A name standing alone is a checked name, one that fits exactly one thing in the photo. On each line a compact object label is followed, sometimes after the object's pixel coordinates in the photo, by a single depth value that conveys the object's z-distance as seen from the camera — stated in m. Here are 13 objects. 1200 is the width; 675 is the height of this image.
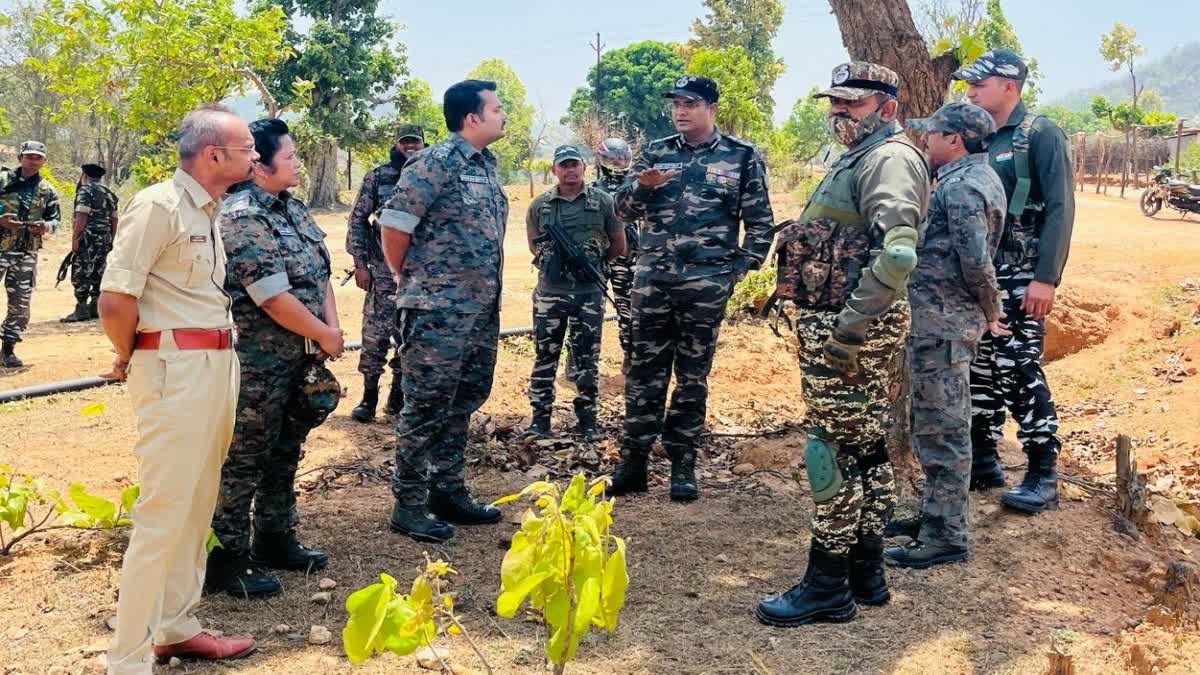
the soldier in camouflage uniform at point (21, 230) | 8.12
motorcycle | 18.56
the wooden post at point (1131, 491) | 4.46
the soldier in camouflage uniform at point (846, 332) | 3.27
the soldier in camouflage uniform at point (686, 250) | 4.72
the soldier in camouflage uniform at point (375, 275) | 6.29
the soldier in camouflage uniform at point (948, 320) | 3.90
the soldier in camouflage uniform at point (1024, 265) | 4.35
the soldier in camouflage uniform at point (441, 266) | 4.09
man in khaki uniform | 2.74
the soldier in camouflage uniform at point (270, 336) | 3.34
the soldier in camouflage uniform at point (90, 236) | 9.71
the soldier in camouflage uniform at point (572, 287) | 6.18
